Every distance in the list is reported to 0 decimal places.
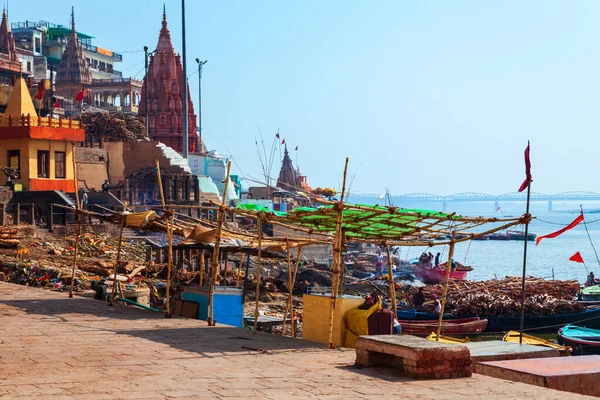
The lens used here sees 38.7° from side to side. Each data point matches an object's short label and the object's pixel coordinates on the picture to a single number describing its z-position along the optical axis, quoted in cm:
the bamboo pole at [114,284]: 1678
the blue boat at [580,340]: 2192
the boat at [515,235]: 11225
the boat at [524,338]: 1937
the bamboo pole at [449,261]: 1397
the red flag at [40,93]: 4154
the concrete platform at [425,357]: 906
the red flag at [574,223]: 1885
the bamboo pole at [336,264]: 1224
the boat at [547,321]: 2803
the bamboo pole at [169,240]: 1519
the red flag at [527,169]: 1749
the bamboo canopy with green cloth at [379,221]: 1288
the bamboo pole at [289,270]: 1443
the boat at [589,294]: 3325
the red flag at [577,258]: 3031
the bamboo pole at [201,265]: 1663
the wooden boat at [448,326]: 2438
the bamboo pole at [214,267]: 1419
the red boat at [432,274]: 4400
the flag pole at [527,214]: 1296
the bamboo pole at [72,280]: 1795
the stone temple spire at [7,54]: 5550
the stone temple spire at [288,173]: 7881
